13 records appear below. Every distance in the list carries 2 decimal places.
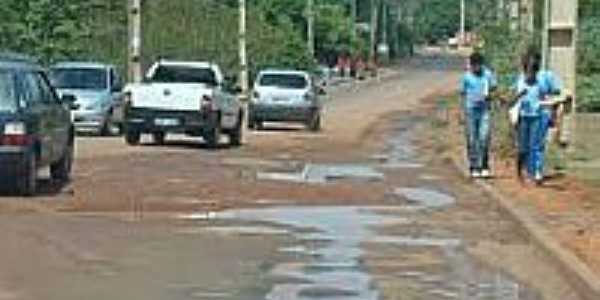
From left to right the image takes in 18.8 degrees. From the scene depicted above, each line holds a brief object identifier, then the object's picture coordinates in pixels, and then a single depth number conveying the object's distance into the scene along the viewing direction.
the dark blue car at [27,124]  20.55
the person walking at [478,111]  25.55
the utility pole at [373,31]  126.62
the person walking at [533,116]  24.05
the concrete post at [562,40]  27.55
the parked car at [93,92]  39.62
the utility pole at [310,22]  98.31
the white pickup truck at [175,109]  35.41
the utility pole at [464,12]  124.43
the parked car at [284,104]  49.72
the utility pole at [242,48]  63.88
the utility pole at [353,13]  124.64
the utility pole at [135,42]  47.97
